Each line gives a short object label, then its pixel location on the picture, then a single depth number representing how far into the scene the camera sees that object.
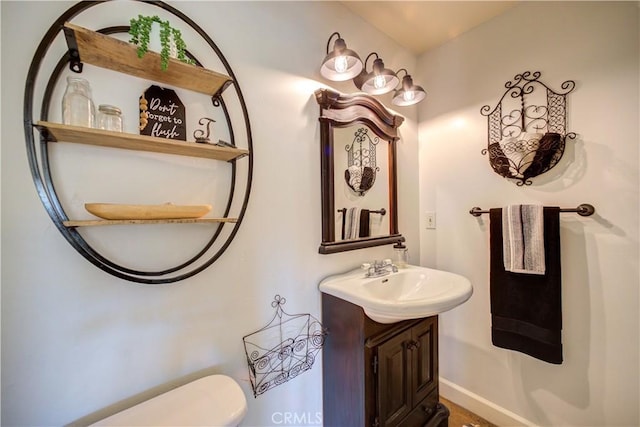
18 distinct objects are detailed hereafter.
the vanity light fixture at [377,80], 1.40
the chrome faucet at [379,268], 1.37
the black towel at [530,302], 1.27
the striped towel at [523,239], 1.30
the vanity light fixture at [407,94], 1.54
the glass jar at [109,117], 0.76
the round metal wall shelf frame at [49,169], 0.70
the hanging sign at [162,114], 0.86
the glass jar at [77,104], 0.72
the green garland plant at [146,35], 0.73
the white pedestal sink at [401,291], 0.97
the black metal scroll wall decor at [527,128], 1.31
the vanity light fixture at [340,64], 1.21
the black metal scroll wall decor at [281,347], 1.11
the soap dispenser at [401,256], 1.58
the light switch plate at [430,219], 1.84
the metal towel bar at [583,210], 1.22
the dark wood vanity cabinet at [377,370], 1.10
